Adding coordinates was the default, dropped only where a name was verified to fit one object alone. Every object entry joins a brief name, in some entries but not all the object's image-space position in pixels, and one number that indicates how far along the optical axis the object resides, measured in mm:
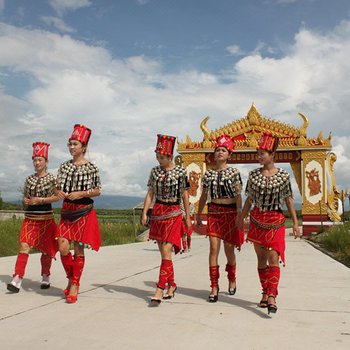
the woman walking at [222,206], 5023
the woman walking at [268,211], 4438
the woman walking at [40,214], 5637
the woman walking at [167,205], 4988
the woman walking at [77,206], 4934
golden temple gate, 21109
